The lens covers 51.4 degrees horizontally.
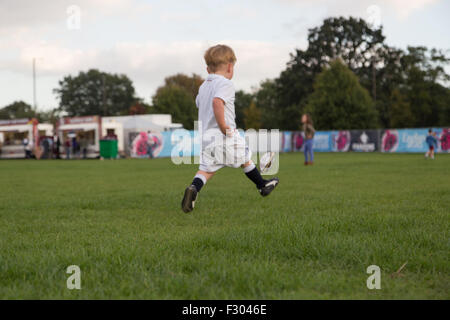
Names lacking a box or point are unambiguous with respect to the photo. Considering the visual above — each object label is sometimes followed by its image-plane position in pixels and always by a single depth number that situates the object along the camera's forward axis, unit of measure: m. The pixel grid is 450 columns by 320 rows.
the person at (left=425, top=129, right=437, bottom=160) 25.17
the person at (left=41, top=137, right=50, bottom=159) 39.38
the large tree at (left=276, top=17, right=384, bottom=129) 65.50
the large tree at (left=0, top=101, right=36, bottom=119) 111.34
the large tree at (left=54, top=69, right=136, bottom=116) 101.56
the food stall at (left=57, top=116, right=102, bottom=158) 38.22
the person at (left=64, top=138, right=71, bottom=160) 37.73
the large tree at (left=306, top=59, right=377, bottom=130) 55.53
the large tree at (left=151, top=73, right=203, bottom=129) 76.50
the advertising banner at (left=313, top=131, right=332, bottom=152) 44.34
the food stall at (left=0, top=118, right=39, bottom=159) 40.91
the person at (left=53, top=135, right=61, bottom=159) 38.57
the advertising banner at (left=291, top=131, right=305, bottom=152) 47.56
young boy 5.25
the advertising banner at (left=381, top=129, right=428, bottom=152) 35.54
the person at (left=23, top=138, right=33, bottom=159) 40.31
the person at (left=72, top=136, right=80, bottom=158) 38.31
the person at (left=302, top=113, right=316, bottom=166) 19.64
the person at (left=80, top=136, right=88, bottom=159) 38.47
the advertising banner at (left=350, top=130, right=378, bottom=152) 39.91
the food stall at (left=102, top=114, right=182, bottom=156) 39.34
